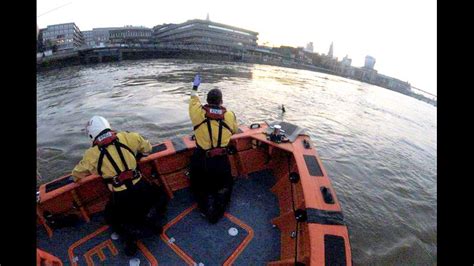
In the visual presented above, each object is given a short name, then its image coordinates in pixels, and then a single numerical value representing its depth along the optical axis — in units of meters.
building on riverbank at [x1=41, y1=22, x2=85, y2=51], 131.00
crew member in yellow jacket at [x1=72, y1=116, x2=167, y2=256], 3.46
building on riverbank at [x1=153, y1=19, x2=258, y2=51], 97.50
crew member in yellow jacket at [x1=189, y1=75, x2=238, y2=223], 4.16
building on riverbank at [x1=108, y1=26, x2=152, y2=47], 118.00
